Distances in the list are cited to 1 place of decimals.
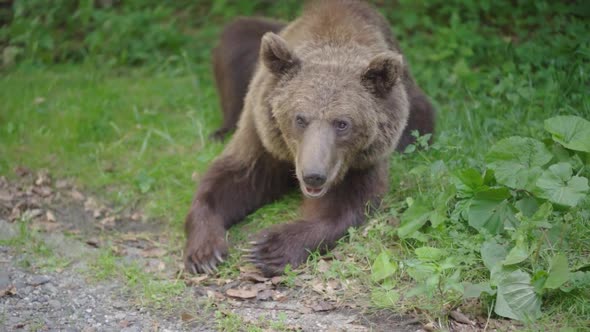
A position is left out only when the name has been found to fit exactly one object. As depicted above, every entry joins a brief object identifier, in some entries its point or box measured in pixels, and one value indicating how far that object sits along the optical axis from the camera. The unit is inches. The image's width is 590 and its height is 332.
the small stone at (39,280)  411.7
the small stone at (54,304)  389.1
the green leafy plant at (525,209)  348.8
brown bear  413.1
